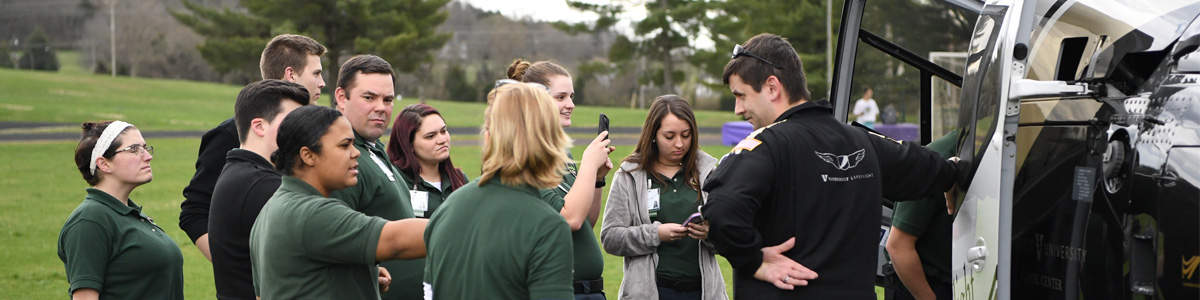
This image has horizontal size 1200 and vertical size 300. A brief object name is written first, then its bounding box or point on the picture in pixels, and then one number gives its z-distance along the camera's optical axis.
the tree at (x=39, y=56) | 69.19
